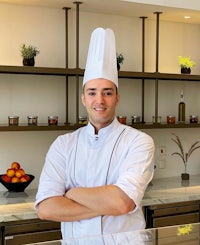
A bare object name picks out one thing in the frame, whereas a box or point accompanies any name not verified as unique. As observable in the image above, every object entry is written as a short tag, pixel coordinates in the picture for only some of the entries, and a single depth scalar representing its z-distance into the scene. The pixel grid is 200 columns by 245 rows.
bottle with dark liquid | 3.93
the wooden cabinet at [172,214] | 3.25
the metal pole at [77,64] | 3.33
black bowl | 3.18
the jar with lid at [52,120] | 3.31
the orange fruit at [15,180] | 3.18
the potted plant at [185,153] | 3.94
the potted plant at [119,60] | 3.52
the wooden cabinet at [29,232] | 2.77
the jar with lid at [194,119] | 3.90
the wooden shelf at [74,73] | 3.12
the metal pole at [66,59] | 3.46
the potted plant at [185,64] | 3.83
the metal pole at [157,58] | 3.69
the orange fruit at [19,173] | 3.19
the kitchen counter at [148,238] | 1.55
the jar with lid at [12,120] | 3.19
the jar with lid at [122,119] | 3.57
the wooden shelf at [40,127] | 3.11
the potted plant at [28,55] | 3.20
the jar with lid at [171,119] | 3.77
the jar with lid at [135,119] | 3.63
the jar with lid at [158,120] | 3.68
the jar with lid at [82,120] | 3.40
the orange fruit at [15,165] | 3.24
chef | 1.67
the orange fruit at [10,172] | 3.19
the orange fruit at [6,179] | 3.19
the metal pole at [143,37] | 3.84
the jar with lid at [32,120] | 3.26
